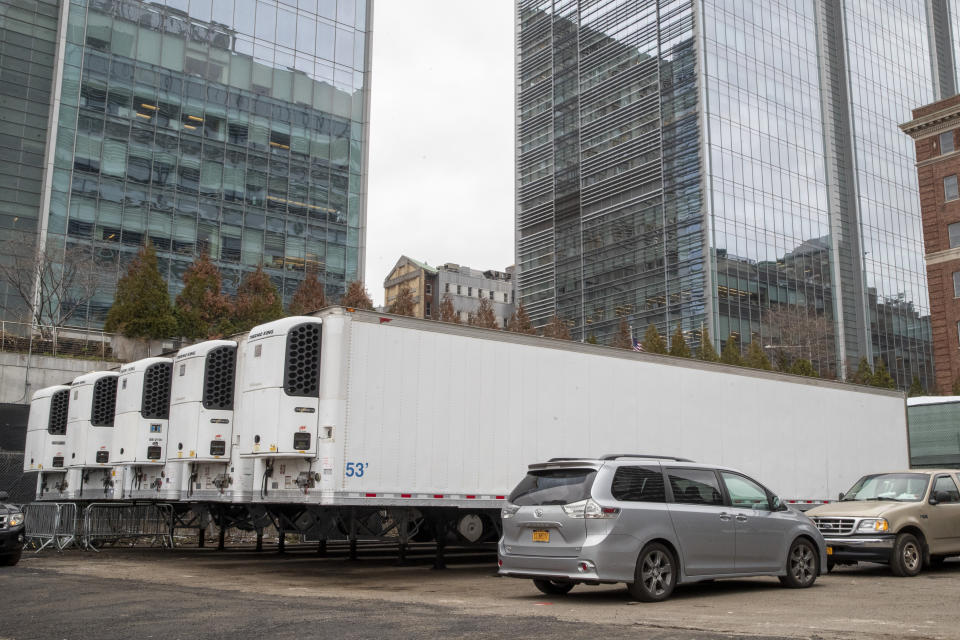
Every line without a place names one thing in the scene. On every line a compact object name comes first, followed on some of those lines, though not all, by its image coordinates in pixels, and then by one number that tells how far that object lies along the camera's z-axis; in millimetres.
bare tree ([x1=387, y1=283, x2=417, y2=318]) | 44438
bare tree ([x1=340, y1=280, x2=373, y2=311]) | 41184
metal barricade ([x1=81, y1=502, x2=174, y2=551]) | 19906
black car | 14672
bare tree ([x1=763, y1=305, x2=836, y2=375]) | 61375
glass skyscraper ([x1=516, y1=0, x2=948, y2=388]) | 64938
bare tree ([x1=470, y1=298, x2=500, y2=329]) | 45219
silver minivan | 9602
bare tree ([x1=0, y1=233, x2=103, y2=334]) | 36812
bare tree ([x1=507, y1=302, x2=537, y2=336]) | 47019
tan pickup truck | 13000
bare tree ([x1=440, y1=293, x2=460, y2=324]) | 45981
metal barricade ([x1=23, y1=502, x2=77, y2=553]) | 19250
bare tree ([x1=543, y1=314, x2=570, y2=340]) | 47584
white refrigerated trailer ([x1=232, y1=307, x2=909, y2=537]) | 12781
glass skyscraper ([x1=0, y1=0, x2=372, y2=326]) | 49188
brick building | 52656
